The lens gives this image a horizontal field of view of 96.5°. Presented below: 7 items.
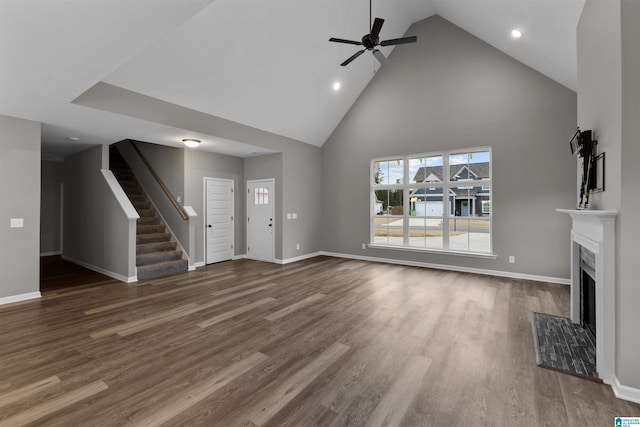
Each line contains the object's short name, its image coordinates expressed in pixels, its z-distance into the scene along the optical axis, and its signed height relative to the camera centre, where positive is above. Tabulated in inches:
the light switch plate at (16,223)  158.2 -5.2
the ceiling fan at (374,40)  136.1 +87.6
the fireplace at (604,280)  85.7 -20.1
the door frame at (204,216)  258.1 -2.0
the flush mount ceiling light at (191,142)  213.0 +54.5
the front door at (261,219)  274.4 -5.1
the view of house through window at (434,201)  226.8 +11.2
